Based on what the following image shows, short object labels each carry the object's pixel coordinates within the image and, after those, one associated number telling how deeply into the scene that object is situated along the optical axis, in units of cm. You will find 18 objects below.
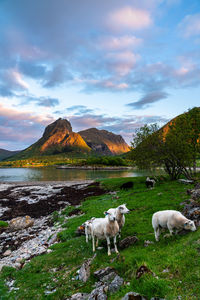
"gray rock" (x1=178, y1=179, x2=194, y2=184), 2659
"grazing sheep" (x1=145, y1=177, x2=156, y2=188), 3095
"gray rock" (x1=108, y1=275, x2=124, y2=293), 585
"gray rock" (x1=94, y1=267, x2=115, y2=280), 683
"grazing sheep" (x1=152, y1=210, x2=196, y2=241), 892
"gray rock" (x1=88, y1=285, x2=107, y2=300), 565
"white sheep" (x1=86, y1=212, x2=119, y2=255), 949
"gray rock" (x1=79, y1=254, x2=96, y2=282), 734
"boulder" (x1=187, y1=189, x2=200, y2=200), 1482
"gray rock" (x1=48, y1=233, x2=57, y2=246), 1402
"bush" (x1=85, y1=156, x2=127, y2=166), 17839
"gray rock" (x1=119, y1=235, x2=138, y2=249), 944
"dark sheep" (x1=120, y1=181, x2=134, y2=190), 3522
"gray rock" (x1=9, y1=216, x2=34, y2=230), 1889
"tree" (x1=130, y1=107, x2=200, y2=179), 3091
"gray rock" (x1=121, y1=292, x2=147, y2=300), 455
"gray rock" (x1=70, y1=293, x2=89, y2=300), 626
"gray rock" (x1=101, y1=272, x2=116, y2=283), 645
